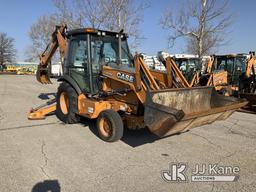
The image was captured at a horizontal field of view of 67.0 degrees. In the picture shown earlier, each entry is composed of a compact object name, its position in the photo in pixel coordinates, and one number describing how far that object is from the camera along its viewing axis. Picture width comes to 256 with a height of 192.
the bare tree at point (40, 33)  35.22
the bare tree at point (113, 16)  13.51
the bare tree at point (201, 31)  14.28
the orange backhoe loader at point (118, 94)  3.47
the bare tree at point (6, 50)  52.72
